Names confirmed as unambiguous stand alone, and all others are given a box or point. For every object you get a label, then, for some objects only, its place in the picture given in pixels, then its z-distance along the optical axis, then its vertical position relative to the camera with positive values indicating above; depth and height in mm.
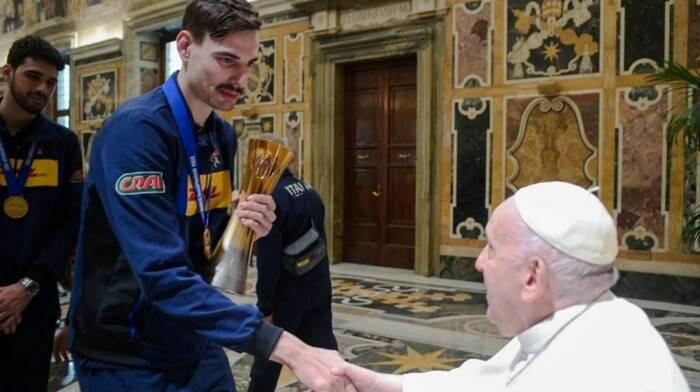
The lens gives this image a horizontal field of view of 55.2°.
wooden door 8922 +153
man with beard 2814 -162
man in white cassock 1307 -276
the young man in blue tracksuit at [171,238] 1581 -165
